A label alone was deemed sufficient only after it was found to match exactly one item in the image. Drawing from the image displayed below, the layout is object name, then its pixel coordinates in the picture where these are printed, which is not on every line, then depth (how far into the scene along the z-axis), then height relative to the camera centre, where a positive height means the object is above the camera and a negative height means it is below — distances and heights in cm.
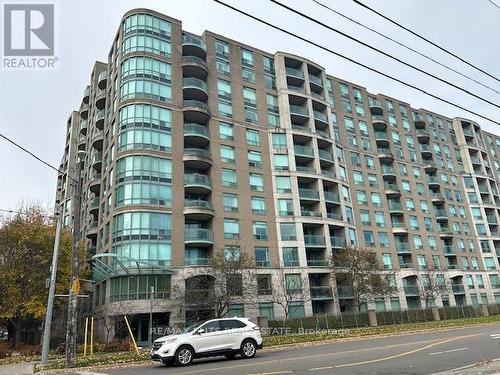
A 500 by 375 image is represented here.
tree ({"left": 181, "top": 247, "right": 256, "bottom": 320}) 3509 +332
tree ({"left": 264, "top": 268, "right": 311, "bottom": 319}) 4181 +278
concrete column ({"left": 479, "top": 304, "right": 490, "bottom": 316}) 5178 -80
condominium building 3934 +1565
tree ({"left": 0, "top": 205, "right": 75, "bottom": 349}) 3338 +568
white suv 1544 -60
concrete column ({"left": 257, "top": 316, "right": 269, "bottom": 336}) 3319 -25
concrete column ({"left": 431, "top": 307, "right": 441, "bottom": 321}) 4593 -70
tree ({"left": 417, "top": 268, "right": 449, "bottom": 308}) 5456 +273
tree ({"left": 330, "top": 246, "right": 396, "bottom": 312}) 4412 +406
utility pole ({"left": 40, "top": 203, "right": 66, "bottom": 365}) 1814 +124
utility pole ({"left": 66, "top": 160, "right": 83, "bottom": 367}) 1662 +152
